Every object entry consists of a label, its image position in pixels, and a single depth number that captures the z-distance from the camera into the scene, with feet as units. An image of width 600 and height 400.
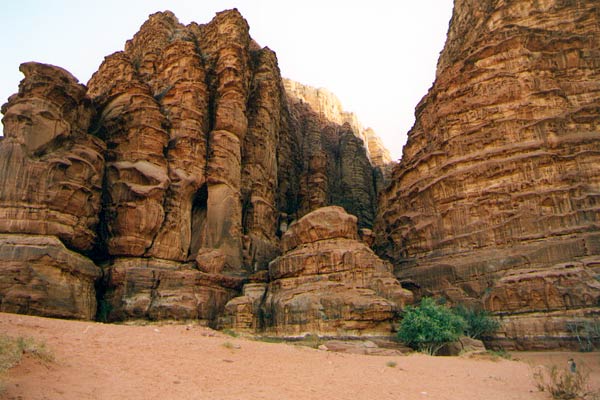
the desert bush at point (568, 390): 33.68
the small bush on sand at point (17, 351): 27.80
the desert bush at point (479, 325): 81.56
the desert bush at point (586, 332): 71.64
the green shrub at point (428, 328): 67.41
